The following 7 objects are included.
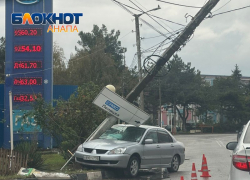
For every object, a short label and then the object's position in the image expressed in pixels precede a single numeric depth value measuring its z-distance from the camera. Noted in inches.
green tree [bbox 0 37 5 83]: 2025.8
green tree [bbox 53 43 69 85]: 1849.2
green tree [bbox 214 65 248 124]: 2878.9
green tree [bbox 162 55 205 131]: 2790.4
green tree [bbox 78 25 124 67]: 2541.8
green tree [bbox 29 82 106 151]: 636.1
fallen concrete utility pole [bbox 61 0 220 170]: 648.4
